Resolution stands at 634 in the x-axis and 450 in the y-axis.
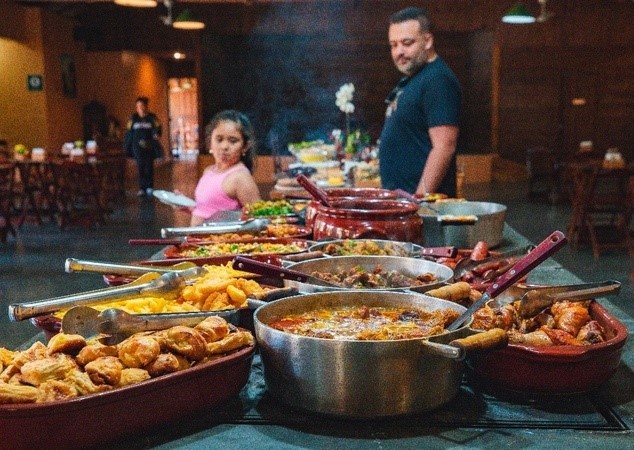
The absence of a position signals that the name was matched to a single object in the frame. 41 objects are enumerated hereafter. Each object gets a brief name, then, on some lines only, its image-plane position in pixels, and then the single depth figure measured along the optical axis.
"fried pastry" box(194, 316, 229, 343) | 1.16
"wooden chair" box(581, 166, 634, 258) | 6.71
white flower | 6.03
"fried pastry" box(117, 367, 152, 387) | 1.03
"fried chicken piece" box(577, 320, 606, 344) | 1.24
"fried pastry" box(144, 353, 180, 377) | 1.07
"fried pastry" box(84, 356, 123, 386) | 1.02
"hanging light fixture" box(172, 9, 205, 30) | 9.95
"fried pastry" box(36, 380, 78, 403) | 0.98
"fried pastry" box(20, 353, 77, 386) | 1.01
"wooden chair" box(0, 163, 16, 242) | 7.67
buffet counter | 1.06
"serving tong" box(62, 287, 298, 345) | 1.18
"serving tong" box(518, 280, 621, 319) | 1.36
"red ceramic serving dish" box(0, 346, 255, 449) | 0.95
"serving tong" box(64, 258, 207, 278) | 1.50
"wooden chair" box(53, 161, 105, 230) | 8.70
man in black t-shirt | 3.12
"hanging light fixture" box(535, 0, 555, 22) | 9.80
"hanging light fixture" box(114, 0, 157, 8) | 7.99
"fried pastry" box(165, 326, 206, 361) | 1.11
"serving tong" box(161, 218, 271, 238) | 2.31
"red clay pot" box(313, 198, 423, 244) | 1.99
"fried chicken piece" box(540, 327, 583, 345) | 1.21
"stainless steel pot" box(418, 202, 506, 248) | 2.22
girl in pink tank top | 3.64
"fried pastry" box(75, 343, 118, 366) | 1.08
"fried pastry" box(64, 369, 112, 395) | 1.00
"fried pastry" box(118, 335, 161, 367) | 1.07
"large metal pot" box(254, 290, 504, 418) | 1.05
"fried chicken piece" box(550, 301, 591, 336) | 1.28
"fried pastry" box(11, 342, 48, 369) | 1.06
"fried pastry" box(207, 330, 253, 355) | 1.14
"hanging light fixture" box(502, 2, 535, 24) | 9.72
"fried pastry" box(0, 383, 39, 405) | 0.96
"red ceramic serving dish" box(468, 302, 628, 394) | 1.16
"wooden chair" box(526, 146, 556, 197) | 10.30
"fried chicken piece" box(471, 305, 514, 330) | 1.25
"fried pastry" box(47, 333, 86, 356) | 1.10
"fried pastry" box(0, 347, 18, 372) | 1.09
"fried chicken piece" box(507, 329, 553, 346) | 1.20
